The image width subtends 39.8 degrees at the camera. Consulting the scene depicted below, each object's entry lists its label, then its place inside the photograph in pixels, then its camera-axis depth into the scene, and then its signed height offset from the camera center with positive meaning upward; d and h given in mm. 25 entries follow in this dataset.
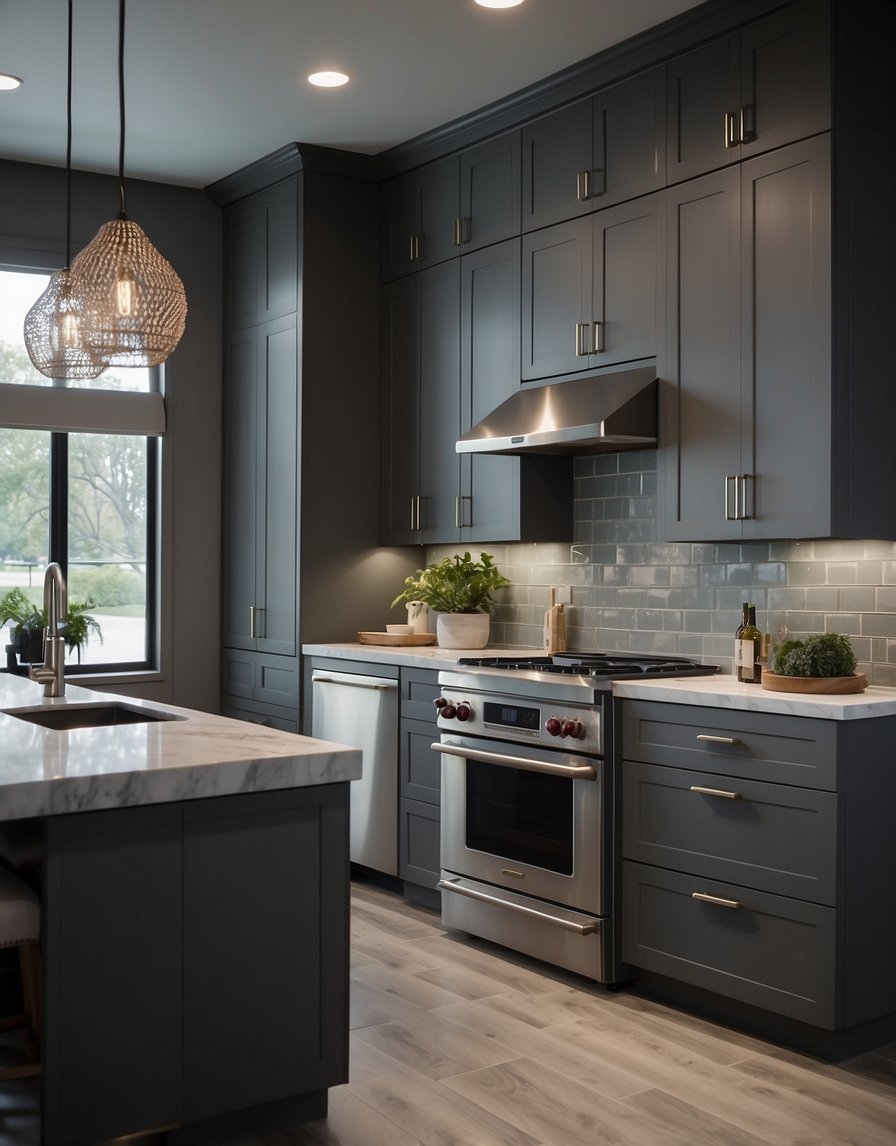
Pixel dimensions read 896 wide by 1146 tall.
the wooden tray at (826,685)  3387 -299
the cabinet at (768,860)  3156 -768
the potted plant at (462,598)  4980 -93
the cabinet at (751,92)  3523 +1455
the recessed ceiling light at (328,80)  4434 +1790
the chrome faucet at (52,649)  3570 -225
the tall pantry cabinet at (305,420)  5281 +675
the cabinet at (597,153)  4066 +1470
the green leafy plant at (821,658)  3420 -226
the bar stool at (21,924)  2447 -697
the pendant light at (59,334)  3229 +635
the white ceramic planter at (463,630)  4973 -222
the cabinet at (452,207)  4719 +1492
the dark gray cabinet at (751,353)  3512 +671
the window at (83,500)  5457 +335
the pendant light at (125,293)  2922 +672
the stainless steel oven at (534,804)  3721 -739
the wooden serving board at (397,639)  5152 -268
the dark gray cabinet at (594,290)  4070 +989
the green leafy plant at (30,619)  5180 -192
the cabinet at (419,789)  4543 -798
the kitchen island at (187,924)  2385 -721
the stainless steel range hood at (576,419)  3945 +531
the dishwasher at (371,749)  4746 -675
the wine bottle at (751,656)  3756 -243
